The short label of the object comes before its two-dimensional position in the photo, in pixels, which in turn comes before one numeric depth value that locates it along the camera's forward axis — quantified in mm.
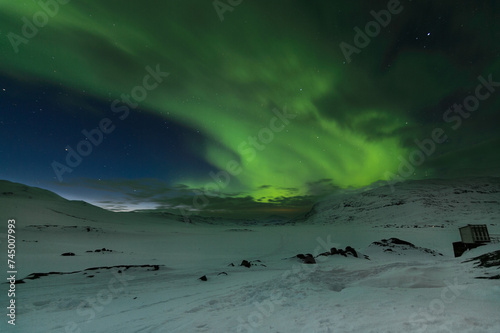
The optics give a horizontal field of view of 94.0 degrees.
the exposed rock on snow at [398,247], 16391
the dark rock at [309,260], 12891
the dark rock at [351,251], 14578
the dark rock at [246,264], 12614
